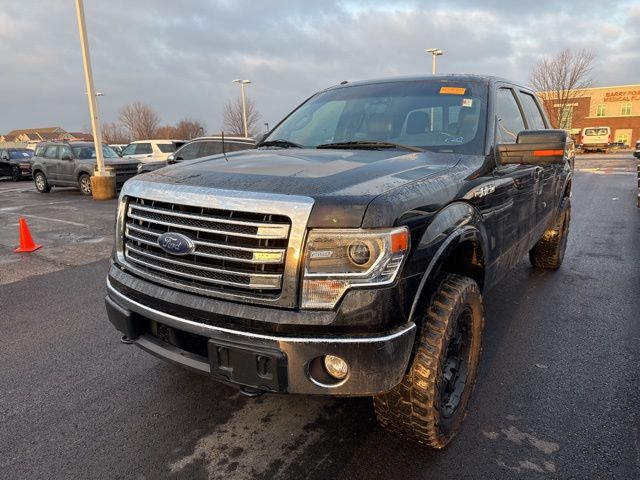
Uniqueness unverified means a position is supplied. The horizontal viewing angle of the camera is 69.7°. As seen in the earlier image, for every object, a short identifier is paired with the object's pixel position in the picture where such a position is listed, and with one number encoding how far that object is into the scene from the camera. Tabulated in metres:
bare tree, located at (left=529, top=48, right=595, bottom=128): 34.53
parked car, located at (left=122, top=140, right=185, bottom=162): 17.42
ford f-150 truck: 1.92
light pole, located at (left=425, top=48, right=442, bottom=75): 25.14
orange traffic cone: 7.24
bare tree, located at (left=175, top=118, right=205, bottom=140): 57.78
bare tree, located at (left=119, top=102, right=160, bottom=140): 61.25
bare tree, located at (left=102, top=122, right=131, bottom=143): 64.88
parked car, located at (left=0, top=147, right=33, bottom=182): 23.06
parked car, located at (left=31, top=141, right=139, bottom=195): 14.84
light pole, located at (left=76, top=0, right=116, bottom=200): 13.41
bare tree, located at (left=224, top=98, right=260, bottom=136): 44.53
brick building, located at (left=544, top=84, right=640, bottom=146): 51.28
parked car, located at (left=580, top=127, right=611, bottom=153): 34.97
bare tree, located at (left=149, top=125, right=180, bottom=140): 59.41
